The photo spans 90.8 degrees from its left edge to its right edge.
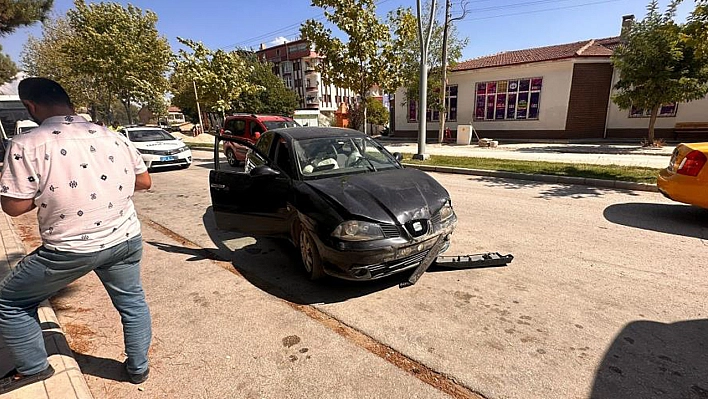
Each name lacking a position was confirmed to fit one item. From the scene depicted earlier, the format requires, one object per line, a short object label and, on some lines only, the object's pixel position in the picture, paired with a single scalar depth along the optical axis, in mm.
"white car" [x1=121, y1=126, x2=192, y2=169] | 11867
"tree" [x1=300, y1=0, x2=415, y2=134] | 13570
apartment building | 60250
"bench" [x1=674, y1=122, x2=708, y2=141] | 16328
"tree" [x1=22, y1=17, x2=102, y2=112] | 32750
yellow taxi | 4762
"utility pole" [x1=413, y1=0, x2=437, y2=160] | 12102
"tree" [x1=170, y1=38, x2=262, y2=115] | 22234
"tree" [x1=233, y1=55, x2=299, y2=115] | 39062
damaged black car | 3135
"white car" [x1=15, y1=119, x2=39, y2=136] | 13942
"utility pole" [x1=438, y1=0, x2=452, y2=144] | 17406
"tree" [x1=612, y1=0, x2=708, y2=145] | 12055
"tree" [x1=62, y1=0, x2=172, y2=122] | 22641
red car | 11469
